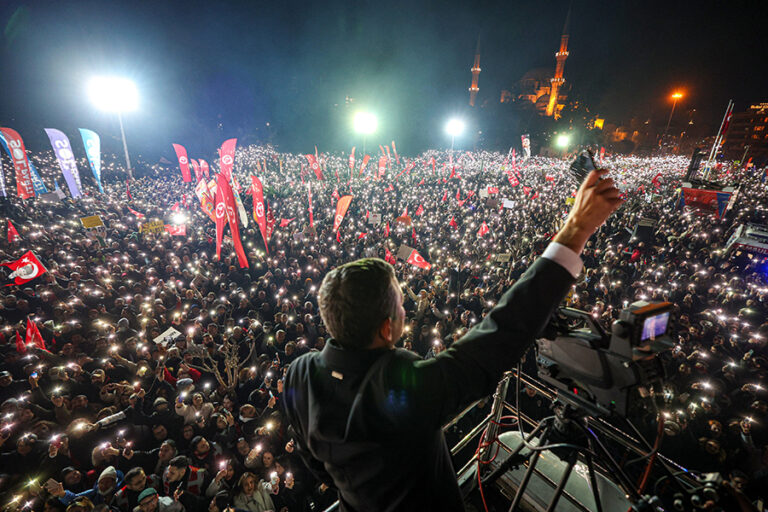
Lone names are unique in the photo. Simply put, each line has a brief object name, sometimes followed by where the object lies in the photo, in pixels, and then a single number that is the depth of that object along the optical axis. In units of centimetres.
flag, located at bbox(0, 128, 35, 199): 1265
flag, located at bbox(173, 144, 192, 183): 1669
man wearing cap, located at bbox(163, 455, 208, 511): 413
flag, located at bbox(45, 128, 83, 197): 1404
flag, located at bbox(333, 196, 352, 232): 1209
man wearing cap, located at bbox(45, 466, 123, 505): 384
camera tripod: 177
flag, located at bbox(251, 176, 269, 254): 1143
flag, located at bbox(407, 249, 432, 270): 947
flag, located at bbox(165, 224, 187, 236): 1258
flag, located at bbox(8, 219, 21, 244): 995
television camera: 146
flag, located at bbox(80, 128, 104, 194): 1545
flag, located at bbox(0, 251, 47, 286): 780
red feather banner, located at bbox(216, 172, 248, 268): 984
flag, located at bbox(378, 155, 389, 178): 2734
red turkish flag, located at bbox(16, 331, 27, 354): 624
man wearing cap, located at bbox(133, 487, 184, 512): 375
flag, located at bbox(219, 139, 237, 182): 1374
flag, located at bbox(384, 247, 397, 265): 1150
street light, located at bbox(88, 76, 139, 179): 2091
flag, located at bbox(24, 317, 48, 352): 621
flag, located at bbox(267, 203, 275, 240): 1389
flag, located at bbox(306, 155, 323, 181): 2244
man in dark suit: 118
